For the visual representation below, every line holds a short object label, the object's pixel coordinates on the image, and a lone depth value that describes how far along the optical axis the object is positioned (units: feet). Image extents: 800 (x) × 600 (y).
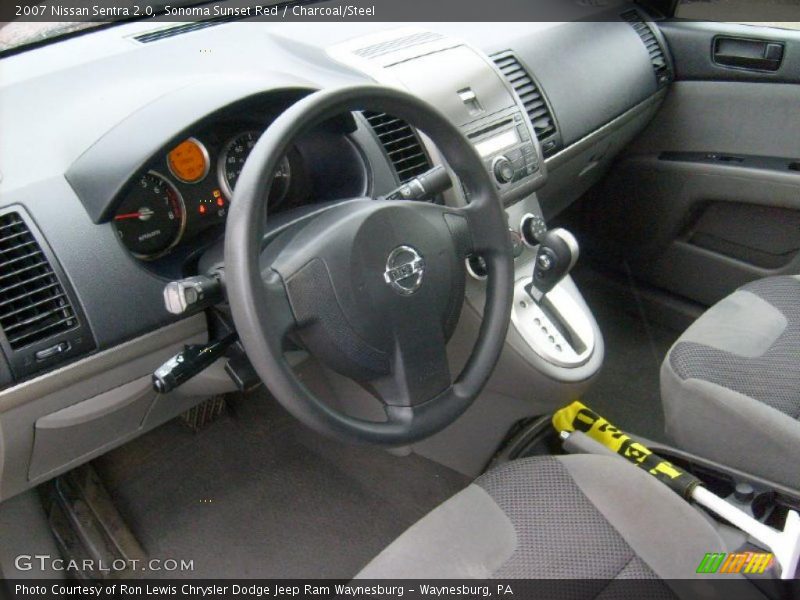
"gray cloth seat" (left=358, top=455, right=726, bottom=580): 3.46
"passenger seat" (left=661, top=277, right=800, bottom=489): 4.05
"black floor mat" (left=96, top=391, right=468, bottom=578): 5.53
